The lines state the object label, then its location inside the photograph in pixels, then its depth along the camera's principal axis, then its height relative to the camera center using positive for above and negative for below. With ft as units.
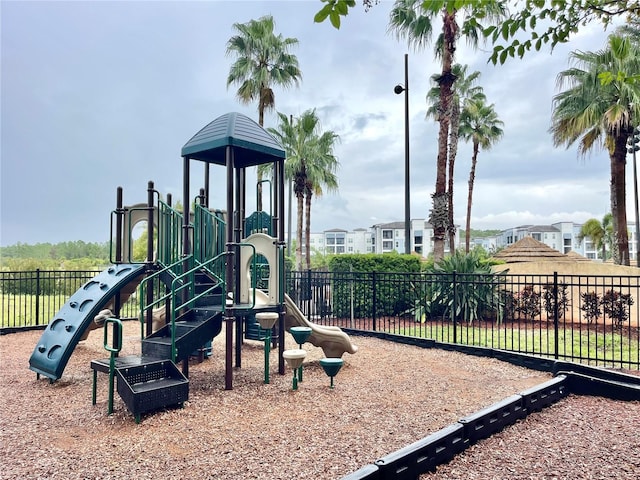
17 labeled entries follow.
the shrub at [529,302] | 38.40 -4.90
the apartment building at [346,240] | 415.97 +7.75
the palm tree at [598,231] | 173.99 +6.30
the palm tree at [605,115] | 49.21 +15.12
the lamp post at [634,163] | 58.34 +13.16
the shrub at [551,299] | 39.74 -4.81
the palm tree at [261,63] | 67.10 +27.84
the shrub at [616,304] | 36.14 -4.83
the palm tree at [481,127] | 100.07 +26.81
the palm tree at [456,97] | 61.77 +28.47
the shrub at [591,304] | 37.24 -4.83
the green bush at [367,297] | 43.68 -4.71
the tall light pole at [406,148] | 54.19 +12.22
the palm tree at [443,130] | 46.75 +12.40
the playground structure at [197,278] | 18.99 -1.40
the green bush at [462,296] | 40.50 -4.44
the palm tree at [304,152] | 79.78 +17.13
